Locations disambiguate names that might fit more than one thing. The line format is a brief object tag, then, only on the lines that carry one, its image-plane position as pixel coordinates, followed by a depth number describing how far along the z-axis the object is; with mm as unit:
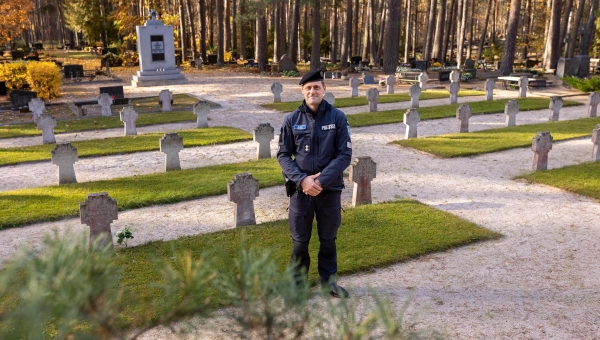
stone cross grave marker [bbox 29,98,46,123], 18109
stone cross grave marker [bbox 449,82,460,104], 20859
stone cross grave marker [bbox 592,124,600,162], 11492
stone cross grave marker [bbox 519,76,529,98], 22656
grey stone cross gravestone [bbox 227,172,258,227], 7777
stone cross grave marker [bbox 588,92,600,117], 17641
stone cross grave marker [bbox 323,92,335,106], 18831
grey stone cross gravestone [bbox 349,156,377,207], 8664
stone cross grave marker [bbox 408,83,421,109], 20344
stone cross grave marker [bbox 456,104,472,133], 14922
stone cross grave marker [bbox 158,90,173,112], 19750
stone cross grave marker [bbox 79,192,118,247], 6957
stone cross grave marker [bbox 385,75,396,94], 25109
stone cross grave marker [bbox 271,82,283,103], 22016
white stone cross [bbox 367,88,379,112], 19328
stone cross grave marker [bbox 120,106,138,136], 15562
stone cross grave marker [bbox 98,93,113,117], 18953
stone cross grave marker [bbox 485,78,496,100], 21719
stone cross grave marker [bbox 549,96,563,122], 16750
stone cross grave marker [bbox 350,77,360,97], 23672
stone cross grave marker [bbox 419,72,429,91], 26641
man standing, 5203
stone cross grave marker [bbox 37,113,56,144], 14461
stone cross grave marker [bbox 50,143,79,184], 10247
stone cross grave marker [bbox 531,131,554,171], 10742
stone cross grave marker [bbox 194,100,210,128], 16469
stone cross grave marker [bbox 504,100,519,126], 15930
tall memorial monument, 29812
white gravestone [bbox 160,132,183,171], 11273
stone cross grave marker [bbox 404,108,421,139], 14336
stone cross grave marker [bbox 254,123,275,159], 12312
